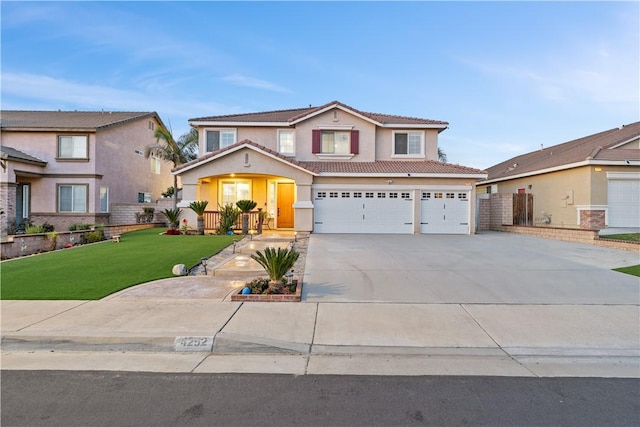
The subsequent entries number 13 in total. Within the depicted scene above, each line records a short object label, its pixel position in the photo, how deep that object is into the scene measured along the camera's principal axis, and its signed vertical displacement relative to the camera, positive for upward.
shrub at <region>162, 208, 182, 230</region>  18.33 -0.35
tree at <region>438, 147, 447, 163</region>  35.72 +5.80
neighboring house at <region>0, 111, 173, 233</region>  20.89 +2.42
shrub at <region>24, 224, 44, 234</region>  15.22 -0.90
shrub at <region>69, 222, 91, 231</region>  17.55 -0.86
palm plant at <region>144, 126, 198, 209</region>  23.38 +4.20
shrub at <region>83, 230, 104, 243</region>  16.09 -1.22
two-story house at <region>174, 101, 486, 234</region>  18.36 +2.04
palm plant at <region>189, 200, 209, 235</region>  17.45 -0.02
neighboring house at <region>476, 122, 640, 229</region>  17.97 +1.61
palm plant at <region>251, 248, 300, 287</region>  7.54 -1.15
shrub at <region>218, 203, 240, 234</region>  17.52 -0.41
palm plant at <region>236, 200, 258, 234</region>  17.45 -0.01
